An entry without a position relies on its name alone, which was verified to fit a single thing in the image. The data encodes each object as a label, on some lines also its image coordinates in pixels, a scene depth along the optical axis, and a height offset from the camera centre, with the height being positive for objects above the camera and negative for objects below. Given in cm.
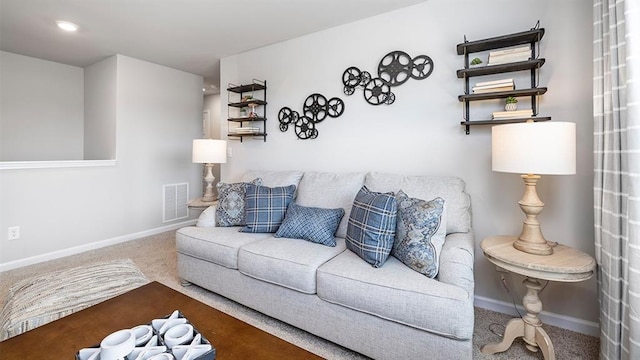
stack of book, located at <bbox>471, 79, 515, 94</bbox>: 190 +62
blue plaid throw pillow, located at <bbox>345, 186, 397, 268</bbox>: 166 -31
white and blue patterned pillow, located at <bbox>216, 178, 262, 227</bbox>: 246 -25
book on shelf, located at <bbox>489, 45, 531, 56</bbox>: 187 +84
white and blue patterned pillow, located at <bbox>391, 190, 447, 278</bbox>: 155 -33
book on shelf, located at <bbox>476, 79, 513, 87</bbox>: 190 +65
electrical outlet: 286 -55
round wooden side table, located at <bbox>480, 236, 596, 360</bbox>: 136 -46
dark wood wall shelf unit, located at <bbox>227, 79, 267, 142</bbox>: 324 +82
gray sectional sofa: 137 -59
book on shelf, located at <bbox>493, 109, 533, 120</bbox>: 188 +42
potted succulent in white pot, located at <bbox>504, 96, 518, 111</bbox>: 193 +50
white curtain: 119 +3
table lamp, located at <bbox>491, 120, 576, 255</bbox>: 142 +11
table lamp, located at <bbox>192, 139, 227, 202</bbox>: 315 +29
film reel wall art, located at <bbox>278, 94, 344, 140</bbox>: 278 +65
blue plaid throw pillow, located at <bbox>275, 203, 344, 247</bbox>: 204 -34
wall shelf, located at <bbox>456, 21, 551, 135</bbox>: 186 +74
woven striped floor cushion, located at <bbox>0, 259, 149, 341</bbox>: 133 -62
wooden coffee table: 99 -59
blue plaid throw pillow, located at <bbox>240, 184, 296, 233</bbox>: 229 -24
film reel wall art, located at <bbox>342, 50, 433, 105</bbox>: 232 +88
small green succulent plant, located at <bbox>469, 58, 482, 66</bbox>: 198 +81
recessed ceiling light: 270 +148
